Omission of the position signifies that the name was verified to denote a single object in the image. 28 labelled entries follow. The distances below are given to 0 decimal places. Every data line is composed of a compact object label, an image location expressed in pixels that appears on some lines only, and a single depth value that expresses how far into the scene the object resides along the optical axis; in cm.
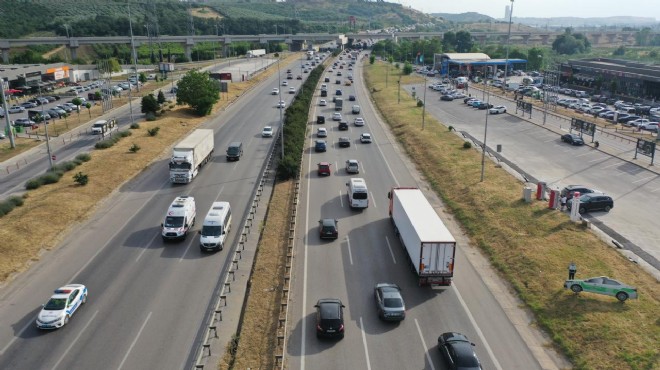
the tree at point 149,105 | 8500
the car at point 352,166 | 5447
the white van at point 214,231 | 3547
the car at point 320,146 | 6394
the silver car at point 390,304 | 2681
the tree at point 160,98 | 8969
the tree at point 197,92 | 8306
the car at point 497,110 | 9056
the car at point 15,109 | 9546
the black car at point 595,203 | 4244
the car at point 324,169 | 5362
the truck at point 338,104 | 9475
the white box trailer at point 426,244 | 2941
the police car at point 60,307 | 2645
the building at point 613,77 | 10906
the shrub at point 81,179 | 4903
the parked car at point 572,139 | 6572
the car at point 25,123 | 8400
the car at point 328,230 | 3722
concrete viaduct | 16375
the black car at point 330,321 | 2536
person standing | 3024
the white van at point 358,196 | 4328
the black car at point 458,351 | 2223
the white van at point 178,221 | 3688
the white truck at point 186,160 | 4994
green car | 2826
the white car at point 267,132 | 7188
